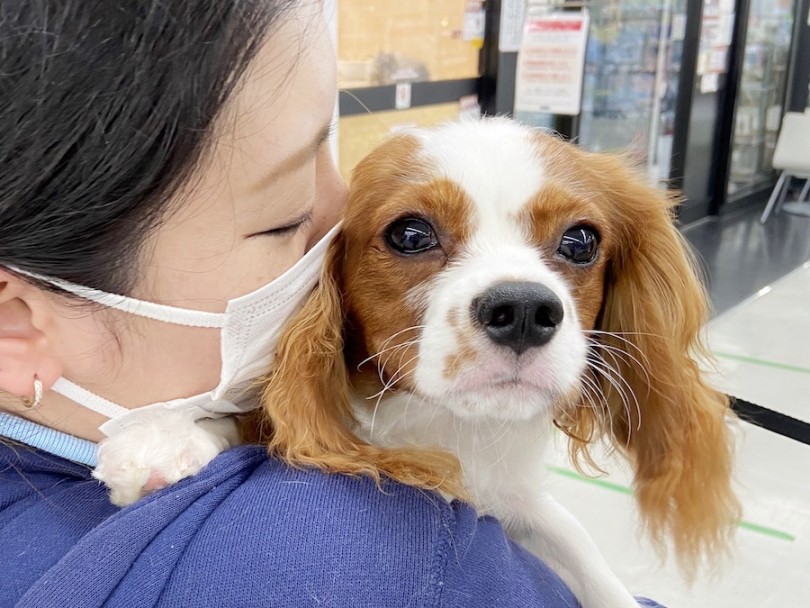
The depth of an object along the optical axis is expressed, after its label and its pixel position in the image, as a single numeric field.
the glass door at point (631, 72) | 4.73
